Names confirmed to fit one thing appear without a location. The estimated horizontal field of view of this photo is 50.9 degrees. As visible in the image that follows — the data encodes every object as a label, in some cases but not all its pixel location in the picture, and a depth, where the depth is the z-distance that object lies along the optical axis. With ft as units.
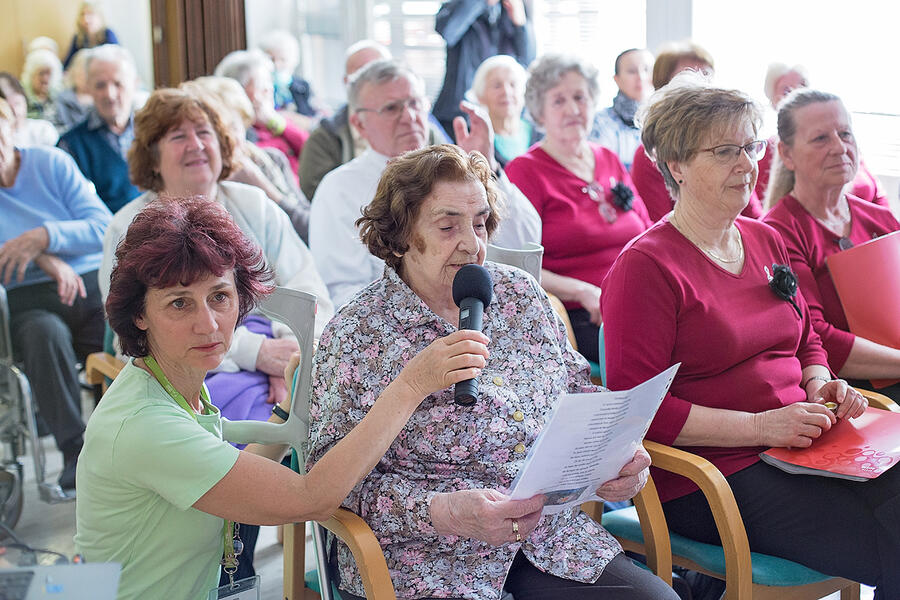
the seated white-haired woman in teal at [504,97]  15.21
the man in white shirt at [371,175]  9.10
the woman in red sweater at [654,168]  10.62
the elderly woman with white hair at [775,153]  9.88
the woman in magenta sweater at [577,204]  9.96
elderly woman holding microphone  5.24
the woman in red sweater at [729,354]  6.05
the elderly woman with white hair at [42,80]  20.89
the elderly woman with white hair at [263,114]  16.90
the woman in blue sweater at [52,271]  10.71
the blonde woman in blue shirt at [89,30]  21.84
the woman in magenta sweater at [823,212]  7.75
